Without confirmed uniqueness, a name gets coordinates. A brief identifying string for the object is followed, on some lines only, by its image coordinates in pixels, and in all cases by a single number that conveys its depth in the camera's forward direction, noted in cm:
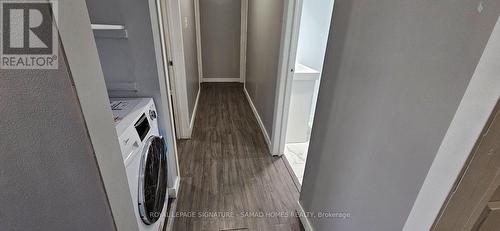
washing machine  99
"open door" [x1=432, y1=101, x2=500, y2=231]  53
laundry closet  114
